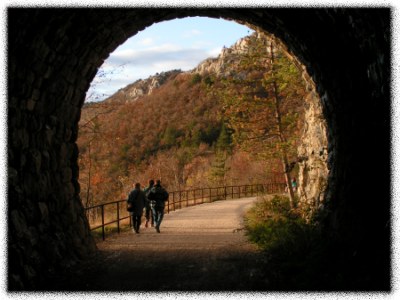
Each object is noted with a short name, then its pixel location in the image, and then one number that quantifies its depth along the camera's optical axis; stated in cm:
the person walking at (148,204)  1426
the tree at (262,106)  1666
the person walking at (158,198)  1390
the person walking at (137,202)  1352
